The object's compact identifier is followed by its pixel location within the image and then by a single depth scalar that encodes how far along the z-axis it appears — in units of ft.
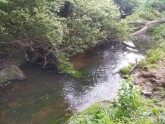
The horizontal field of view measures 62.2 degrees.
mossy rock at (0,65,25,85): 27.84
